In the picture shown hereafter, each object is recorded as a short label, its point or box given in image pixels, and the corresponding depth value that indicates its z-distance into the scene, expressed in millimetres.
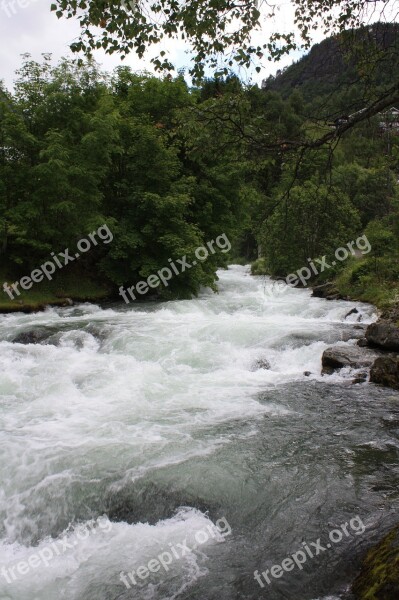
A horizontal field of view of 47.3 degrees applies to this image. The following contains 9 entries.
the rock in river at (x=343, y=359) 9555
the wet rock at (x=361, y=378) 8875
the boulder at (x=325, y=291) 19922
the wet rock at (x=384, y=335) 10233
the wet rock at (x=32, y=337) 12091
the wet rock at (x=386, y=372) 8532
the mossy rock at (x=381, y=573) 3186
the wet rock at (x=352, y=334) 11664
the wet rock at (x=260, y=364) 10151
